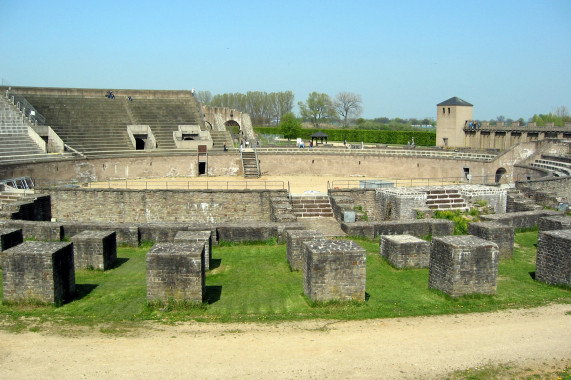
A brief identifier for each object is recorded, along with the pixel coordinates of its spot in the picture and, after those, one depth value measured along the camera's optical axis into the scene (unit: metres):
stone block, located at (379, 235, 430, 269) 13.05
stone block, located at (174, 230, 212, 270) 12.71
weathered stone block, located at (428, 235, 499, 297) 10.70
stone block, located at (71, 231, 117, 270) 12.89
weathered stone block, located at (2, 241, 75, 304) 10.04
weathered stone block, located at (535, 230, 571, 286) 11.38
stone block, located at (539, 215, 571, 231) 13.55
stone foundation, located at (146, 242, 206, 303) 9.95
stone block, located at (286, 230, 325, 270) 12.88
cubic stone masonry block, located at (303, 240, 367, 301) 10.18
